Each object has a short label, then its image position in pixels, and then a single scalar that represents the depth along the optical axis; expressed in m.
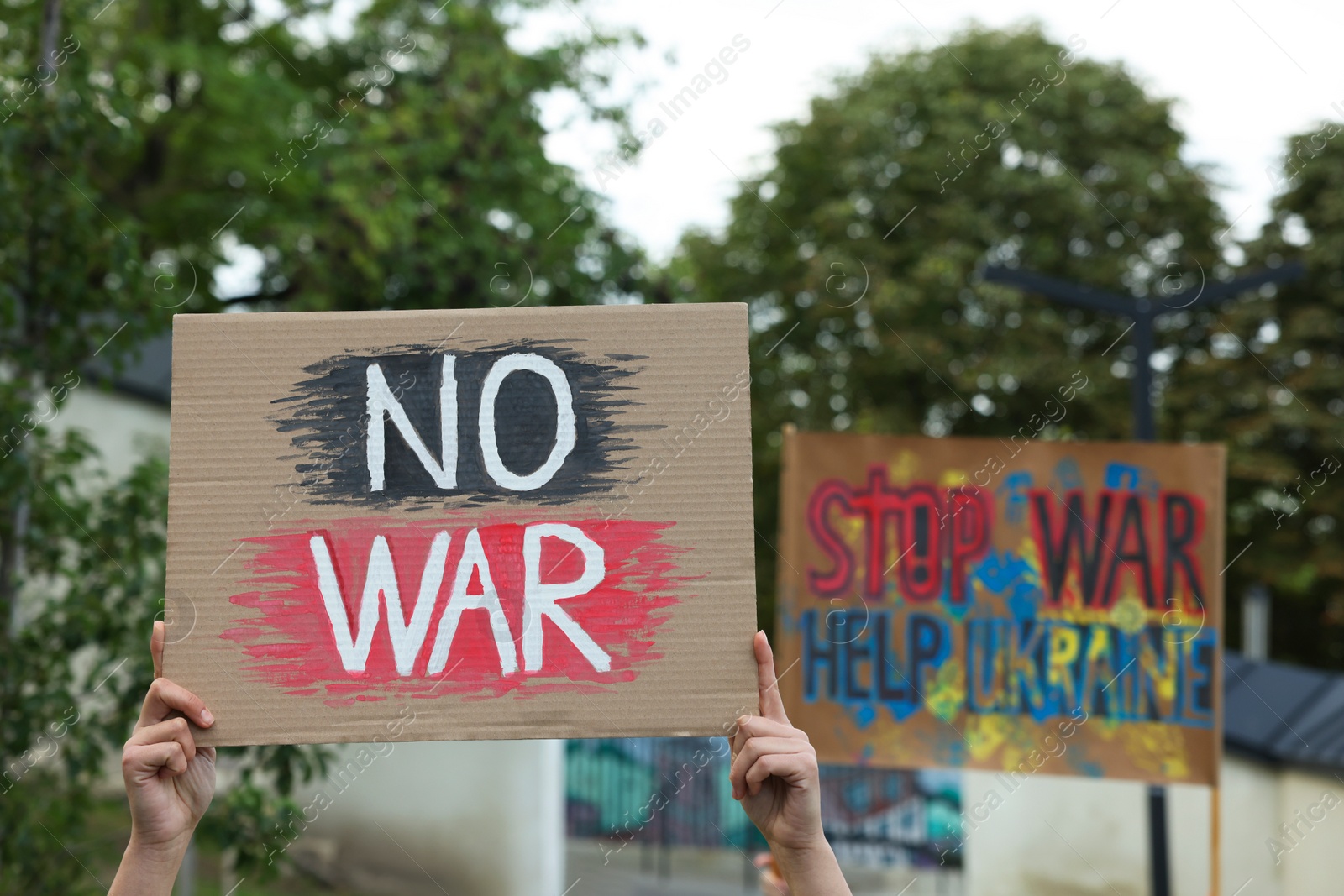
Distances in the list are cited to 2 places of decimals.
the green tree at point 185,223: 3.72
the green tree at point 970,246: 15.88
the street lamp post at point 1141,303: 6.95
